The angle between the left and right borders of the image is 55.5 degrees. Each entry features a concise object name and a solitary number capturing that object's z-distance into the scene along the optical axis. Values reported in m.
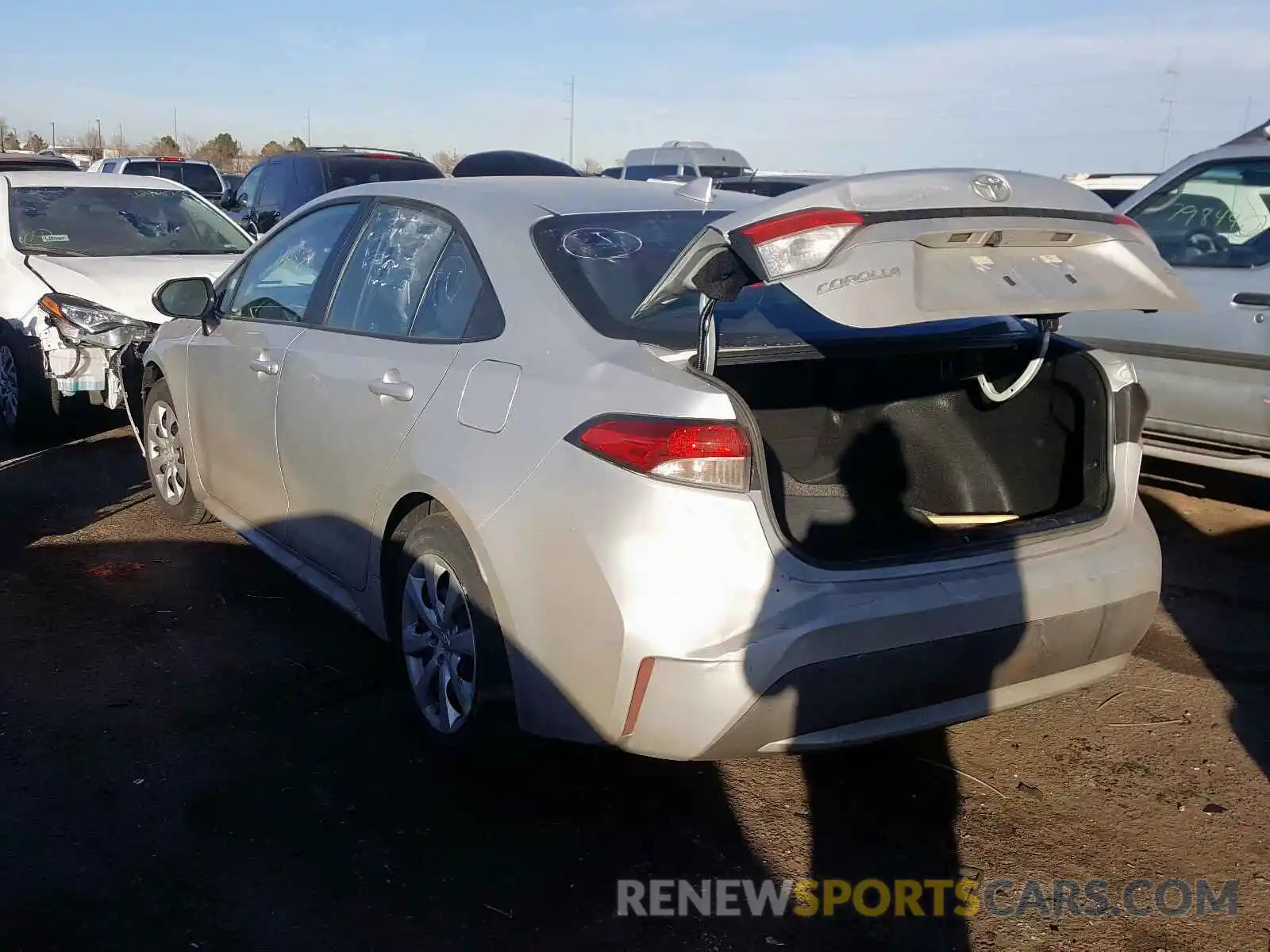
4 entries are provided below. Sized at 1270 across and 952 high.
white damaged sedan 7.15
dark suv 11.70
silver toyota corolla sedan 2.80
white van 17.23
